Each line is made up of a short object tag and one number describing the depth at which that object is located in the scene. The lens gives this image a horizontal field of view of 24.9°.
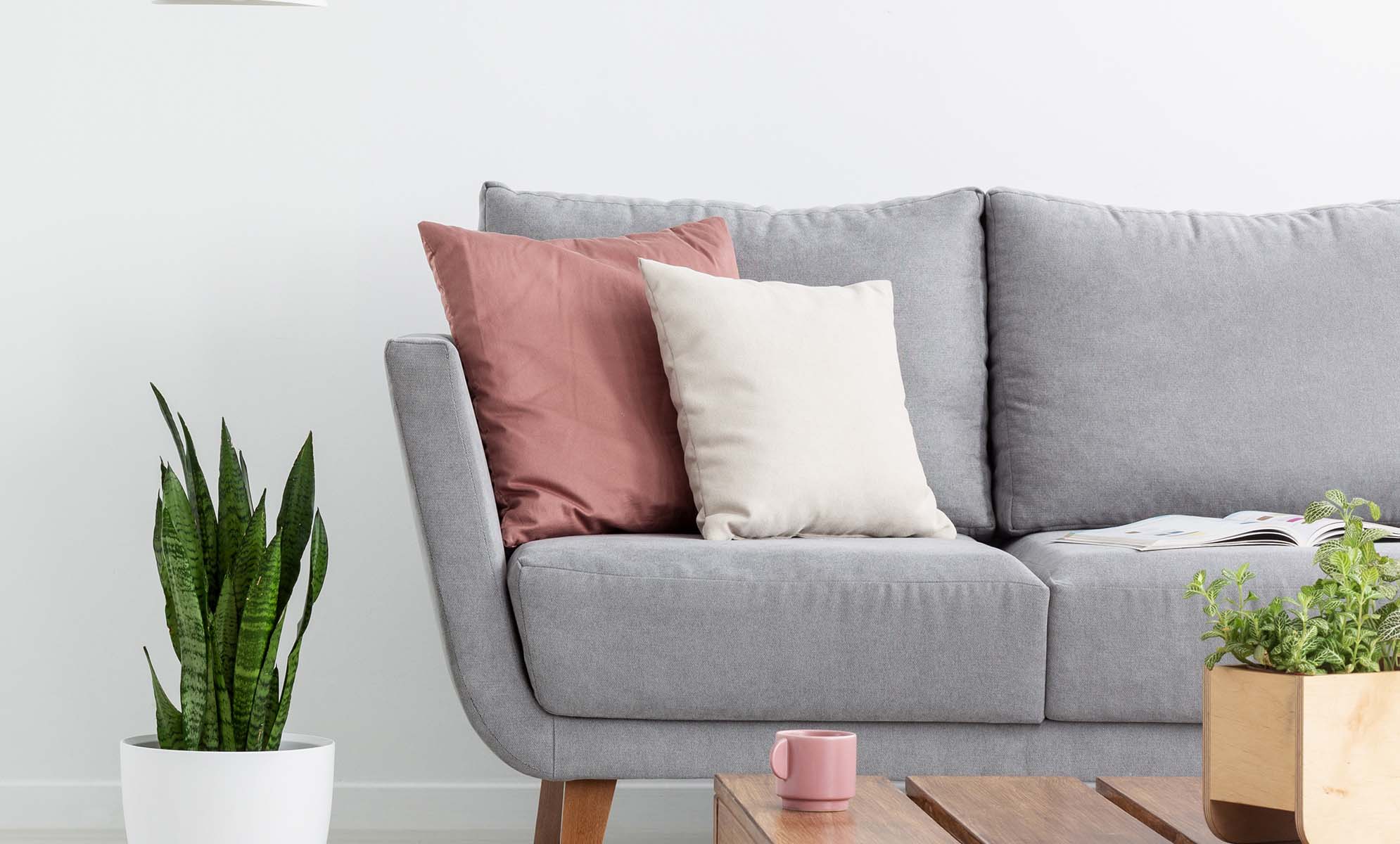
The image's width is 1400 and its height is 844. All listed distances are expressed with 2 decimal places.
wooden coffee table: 3.71
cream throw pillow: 4.79
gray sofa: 4.52
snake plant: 4.56
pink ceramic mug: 3.76
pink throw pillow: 4.83
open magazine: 4.71
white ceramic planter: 4.55
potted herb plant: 3.49
